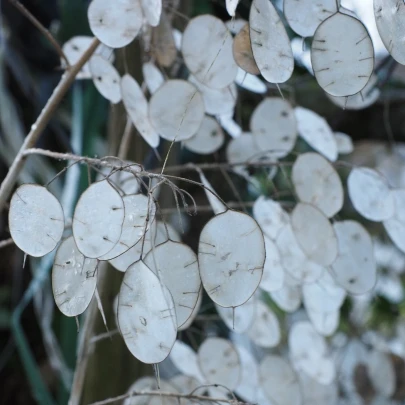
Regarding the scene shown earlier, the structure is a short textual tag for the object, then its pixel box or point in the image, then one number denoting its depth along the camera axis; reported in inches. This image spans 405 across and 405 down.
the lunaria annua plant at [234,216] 28.4
